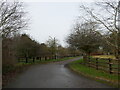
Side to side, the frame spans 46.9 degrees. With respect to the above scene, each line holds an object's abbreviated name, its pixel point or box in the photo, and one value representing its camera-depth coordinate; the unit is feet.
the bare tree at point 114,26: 43.75
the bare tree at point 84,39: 68.74
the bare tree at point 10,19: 42.64
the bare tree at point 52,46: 132.61
